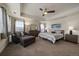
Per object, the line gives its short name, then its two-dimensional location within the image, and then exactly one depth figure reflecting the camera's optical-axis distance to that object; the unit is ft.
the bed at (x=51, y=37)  9.08
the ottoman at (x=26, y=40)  6.86
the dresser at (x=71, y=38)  7.54
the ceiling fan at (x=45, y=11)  7.42
